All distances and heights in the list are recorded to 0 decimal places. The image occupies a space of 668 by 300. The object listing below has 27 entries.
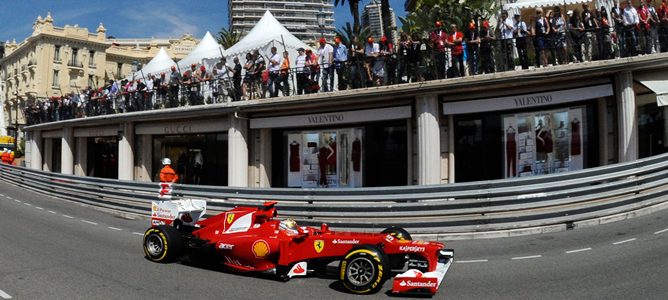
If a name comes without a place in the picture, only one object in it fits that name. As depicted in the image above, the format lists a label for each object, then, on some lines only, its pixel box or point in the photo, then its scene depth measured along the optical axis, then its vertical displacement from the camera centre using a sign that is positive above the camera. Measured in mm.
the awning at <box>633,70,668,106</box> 13336 +1869
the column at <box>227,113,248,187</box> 19438 +328
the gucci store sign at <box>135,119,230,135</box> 20453 +1337
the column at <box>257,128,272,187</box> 19766 +63
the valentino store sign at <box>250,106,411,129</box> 16197 +1328
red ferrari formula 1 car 7199 -1362
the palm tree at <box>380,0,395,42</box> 30719 +8706
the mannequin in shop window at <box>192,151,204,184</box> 23016 -342
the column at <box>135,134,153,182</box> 24812 +126
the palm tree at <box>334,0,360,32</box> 36844 +10526
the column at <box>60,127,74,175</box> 29359 +570
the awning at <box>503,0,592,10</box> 20922 +6132
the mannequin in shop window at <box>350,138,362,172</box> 18266 +137
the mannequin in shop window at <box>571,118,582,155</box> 14961 +571
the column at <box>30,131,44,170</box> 35000 +701
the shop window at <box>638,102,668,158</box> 14617 +719
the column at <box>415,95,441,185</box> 15352 +504
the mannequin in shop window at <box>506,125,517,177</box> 15523 +139
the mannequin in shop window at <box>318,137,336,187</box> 18594 -48
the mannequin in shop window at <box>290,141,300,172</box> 19453 +53
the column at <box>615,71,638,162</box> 13578 +1021
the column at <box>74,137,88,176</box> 30047 +233
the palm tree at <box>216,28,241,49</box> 55675 +13160
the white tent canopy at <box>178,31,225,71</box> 24375 +5635
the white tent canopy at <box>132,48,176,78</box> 33312 +6142
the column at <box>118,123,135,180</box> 24344 +313
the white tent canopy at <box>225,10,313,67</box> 21594 +4996
